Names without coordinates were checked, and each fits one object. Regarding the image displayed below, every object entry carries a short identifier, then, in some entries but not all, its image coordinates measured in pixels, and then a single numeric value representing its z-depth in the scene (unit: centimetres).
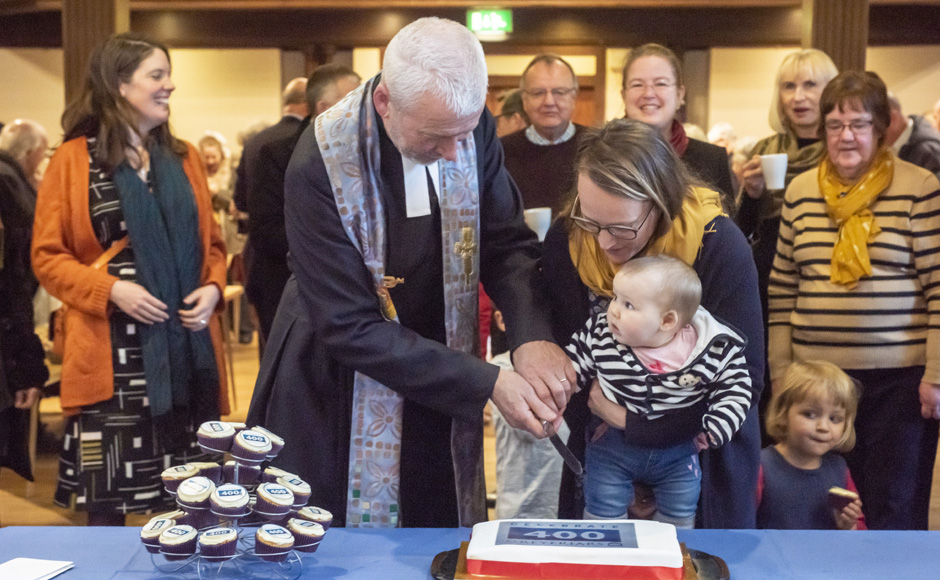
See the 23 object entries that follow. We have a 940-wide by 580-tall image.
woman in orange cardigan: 295
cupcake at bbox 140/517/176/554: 139
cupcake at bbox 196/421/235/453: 143
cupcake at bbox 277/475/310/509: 145
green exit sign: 1023
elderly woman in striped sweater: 288
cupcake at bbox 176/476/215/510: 137
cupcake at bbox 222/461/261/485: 146
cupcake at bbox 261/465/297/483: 149
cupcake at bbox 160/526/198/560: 137
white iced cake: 137
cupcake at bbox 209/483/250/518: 136
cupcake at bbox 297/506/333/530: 146
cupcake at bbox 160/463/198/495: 143
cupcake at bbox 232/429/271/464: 143
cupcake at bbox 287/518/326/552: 141
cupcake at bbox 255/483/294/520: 140
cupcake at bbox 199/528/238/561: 137
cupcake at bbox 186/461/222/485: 147
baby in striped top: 174
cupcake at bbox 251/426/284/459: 146
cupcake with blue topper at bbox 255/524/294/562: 138
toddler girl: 263
